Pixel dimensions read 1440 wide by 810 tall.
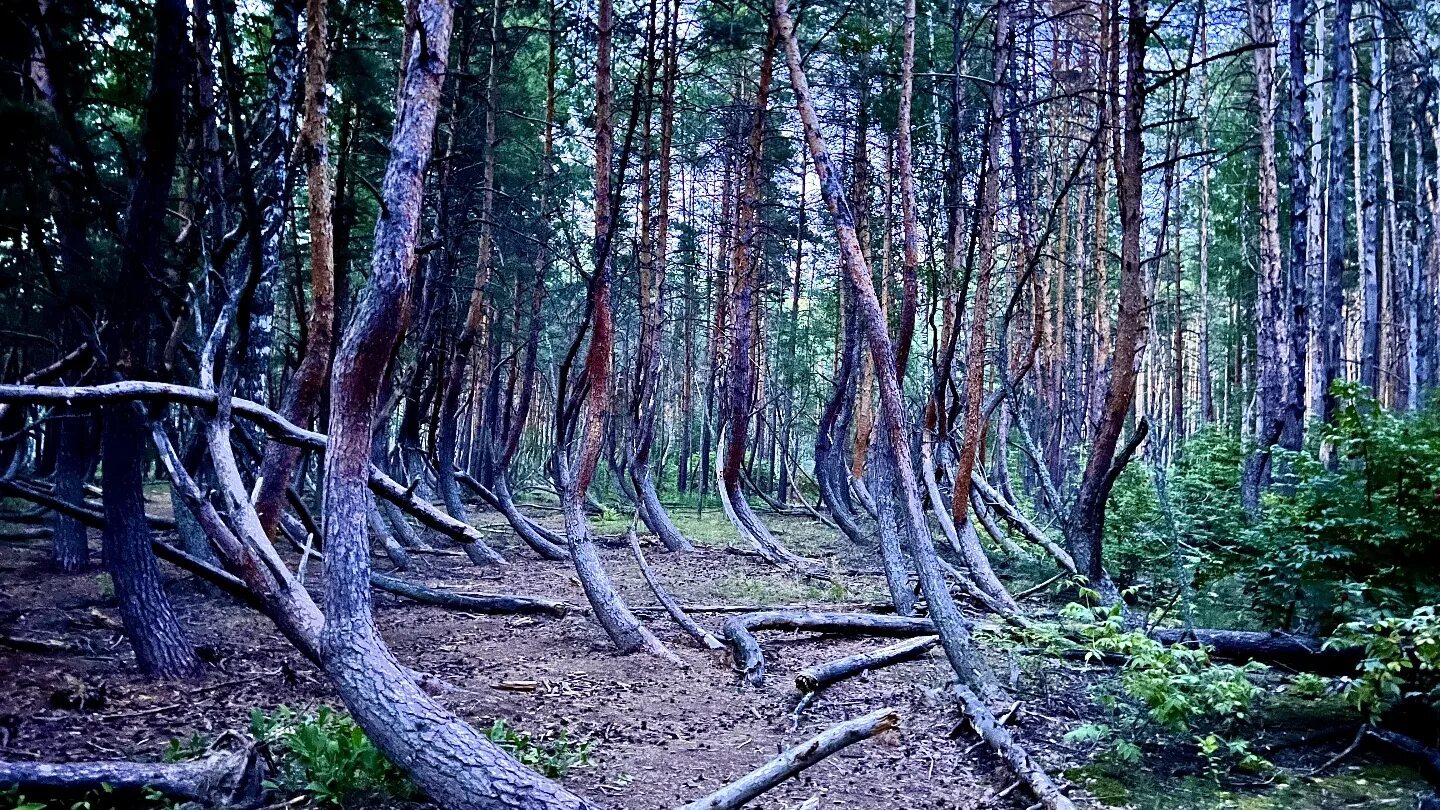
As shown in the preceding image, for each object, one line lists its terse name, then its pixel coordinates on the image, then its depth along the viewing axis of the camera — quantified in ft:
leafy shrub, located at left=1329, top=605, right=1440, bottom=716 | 16.39
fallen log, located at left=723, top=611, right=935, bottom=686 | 28.81
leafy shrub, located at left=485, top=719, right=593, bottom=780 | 16.19
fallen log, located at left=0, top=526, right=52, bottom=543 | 39.00
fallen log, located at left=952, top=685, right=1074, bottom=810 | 15.60
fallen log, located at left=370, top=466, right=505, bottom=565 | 20.80
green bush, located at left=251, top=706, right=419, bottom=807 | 14.20
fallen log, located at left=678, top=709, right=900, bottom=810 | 12.72
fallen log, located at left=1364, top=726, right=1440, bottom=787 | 17.39
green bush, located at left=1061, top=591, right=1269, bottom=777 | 17.92
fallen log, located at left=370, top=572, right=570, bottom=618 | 32.09
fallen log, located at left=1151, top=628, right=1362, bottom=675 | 21.66
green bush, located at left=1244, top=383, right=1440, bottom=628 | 19.86
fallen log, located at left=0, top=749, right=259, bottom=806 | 13.32
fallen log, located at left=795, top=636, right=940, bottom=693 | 23.24
